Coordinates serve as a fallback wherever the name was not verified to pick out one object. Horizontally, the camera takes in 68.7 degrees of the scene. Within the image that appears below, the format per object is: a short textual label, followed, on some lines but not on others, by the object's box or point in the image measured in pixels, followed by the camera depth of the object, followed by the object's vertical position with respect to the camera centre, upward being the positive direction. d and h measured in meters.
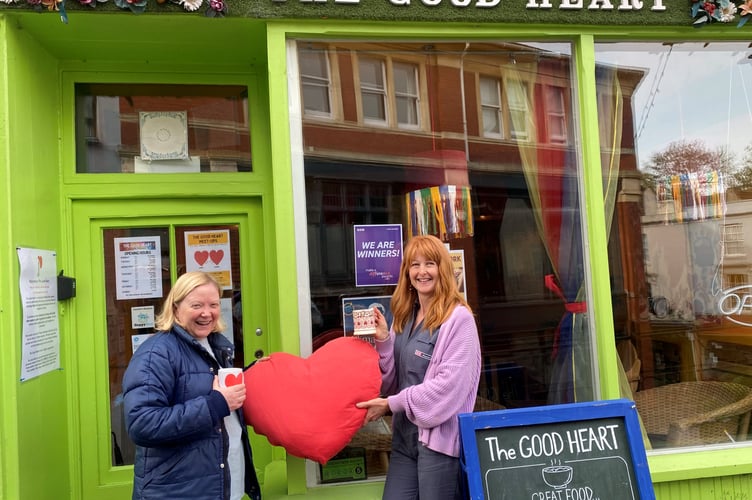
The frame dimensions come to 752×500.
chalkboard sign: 2.18 -0.75
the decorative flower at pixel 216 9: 2.63 +1.32
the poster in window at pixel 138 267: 3.15 +0.13
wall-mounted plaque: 3.21 +0.90
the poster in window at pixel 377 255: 3.09 +0.12
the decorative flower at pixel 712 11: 3.08 +1.37
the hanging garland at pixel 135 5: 2.53 +1.34
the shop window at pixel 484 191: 3.11 +0.48
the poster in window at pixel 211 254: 3.22 +0.19
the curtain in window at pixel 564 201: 3.20 +0.38
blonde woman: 1.88 -0.42
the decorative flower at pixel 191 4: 2.63 +1.35
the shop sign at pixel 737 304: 3.53 -0.32
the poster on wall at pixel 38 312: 2.56 -0.08
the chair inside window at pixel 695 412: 3.15 -0.93
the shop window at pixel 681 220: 3.34 +0.24
